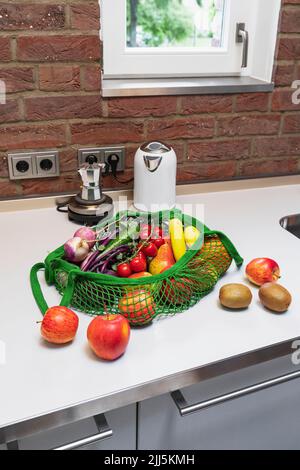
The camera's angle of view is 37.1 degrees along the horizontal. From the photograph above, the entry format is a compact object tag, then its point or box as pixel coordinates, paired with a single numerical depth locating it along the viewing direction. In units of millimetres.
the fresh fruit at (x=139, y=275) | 881
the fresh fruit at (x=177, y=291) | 855
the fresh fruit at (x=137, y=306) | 806
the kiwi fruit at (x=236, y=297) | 877
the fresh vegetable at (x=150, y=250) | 948
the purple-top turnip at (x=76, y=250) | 930
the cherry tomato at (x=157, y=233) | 982
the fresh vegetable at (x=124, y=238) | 949
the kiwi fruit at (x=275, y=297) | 867
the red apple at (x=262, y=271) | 942
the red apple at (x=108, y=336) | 728
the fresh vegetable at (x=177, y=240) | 960
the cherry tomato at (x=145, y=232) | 961
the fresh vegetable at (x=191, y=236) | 967
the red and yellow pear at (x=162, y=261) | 916
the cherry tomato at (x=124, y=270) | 897
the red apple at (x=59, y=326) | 760
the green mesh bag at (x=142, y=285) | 822
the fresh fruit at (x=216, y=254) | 962
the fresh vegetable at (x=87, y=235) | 964
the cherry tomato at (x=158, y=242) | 971
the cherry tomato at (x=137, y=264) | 906
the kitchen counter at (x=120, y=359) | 678
